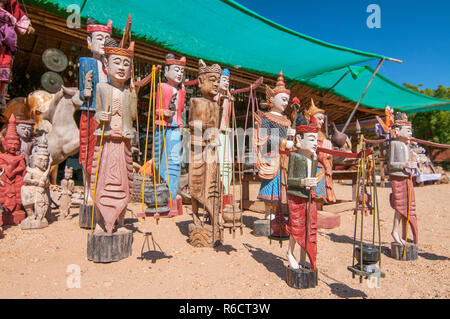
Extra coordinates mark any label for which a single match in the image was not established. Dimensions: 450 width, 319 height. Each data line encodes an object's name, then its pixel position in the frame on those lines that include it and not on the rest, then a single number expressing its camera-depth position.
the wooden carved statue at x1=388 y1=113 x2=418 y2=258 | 3.58
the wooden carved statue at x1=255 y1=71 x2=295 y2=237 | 3.98
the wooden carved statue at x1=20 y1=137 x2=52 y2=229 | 3.99
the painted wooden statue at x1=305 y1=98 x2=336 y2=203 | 4.24
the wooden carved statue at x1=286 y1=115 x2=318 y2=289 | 2.55
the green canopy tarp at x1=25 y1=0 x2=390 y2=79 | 4.78
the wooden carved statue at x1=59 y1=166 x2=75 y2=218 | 4.49
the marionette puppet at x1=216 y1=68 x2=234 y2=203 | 4.30
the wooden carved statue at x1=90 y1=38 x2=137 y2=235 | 3.03
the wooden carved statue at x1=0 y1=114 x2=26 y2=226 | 4.13
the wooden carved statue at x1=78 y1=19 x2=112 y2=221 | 3.81
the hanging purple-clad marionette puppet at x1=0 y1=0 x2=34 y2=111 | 3.80
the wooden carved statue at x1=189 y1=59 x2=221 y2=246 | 3.54
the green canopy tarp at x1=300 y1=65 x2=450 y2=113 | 8.26
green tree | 16.33
